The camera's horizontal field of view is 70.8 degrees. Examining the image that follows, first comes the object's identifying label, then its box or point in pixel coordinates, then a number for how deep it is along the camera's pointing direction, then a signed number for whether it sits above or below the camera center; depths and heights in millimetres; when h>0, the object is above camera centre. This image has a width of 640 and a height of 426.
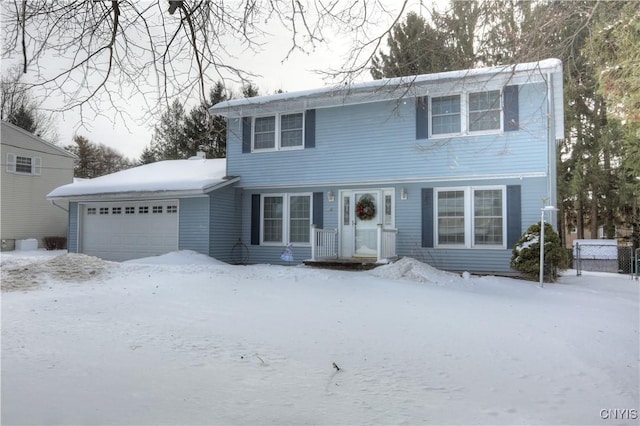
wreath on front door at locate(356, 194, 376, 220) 12516 +435
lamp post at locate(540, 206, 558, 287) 9203 -545
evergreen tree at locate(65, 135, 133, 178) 37000 +5316
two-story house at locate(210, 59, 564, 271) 11102 +1493
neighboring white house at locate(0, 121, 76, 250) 19906 +1823
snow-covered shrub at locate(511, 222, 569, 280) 10102 -645
